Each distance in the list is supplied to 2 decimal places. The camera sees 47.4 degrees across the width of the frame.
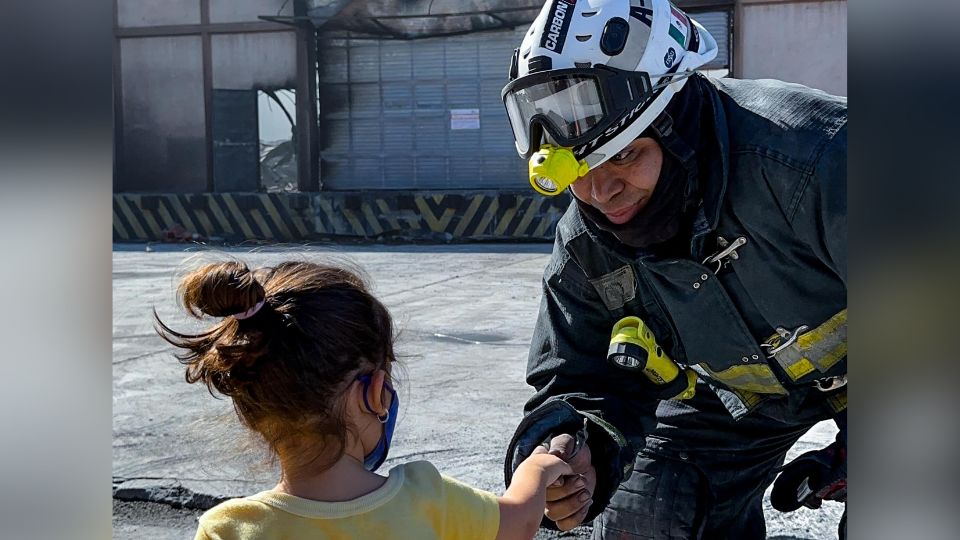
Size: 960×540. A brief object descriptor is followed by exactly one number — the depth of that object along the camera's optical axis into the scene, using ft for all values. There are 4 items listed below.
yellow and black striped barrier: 47.91
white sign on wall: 54.60
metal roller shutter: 54.39
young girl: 5.70
